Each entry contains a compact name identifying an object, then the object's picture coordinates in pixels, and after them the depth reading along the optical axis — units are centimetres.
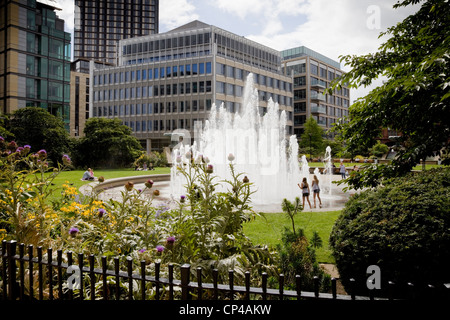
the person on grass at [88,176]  1636
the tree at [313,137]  5209
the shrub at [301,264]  439
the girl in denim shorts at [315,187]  1275
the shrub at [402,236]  335
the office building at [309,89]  7012
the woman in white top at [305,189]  1184
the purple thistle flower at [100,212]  418
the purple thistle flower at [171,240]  307
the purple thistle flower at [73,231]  361
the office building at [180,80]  5491
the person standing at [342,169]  2262
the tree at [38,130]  2973
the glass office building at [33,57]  4081
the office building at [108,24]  11362
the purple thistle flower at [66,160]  453
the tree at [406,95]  355
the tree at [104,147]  3606
